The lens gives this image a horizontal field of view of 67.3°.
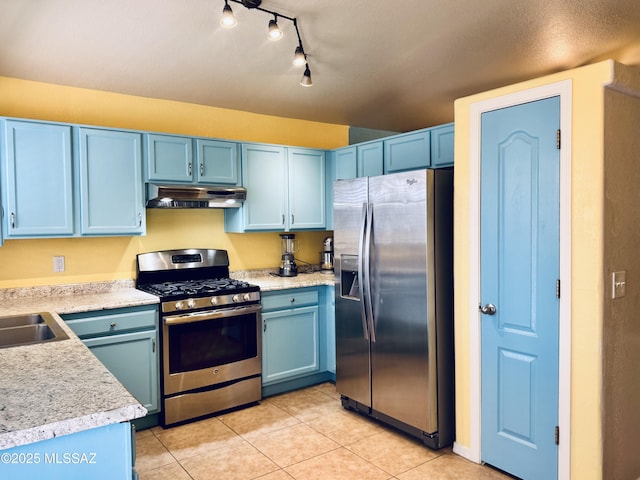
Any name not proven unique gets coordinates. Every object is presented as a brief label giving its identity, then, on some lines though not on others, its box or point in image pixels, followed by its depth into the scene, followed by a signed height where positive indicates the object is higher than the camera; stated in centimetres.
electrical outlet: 345 -22
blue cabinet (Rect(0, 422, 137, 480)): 127 -62
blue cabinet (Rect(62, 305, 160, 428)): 302 -73
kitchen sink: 241 -50
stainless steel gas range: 332 -77
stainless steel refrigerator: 292 -45
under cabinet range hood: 342 +26
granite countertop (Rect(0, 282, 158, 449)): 128 -50
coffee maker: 468 -26
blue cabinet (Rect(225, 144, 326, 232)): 401 +35
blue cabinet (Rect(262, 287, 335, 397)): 382 -90
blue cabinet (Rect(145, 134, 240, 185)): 350 +54
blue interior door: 241 -31
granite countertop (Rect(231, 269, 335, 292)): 387 -42
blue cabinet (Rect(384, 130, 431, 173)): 354 +60
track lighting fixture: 213 +97
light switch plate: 232 -28
